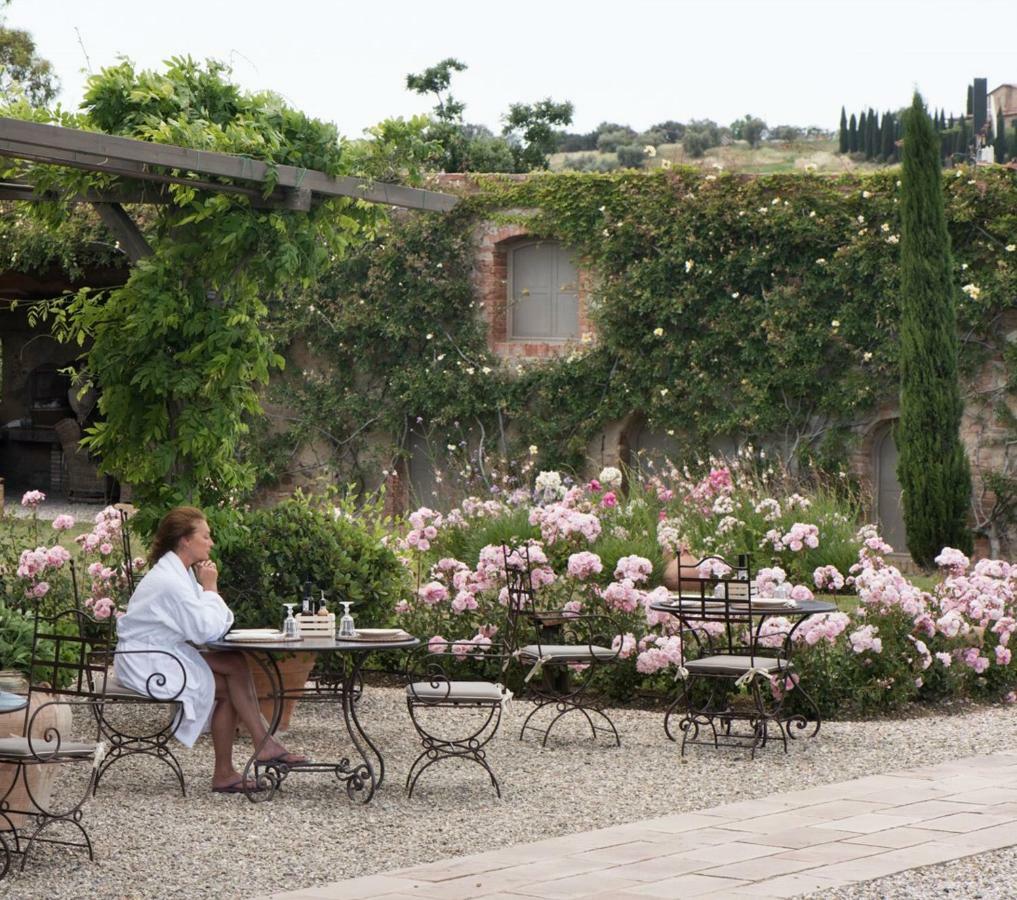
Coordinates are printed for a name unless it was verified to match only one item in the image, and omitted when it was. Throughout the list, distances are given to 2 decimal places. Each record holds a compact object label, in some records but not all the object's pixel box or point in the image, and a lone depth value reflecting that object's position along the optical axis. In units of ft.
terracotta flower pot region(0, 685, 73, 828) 30.90
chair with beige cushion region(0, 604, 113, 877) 29.82
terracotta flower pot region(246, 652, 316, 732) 43.29
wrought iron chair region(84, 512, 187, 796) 36.65
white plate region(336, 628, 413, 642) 38.28
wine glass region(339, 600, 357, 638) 38.26
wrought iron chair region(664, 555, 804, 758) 43.56
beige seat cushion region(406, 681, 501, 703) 37.84
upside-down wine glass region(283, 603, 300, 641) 37.34
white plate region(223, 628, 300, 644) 37.09
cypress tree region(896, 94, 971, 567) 82.26
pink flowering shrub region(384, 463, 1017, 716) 48.21
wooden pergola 41.18
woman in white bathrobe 36.86
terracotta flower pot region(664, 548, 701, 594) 61.72
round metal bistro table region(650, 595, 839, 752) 43.79
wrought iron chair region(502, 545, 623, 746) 44.71
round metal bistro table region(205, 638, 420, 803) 36.49
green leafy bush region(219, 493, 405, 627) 47.47
